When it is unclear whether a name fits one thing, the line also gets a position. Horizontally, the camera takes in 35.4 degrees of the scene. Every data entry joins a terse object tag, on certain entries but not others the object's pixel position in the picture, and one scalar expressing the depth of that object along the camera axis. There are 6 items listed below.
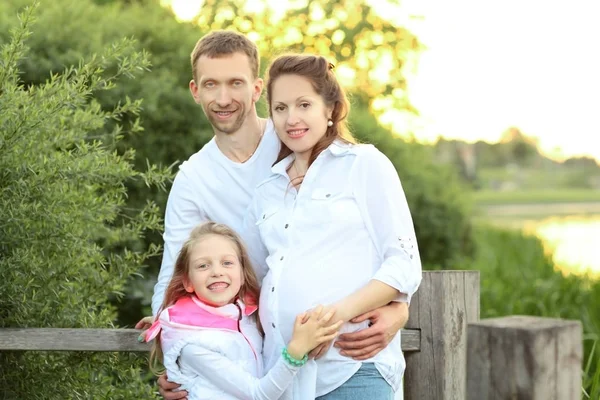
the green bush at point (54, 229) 3.47
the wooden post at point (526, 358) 1.94
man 3.25
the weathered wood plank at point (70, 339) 3.15
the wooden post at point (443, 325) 3.14
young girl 2.65
